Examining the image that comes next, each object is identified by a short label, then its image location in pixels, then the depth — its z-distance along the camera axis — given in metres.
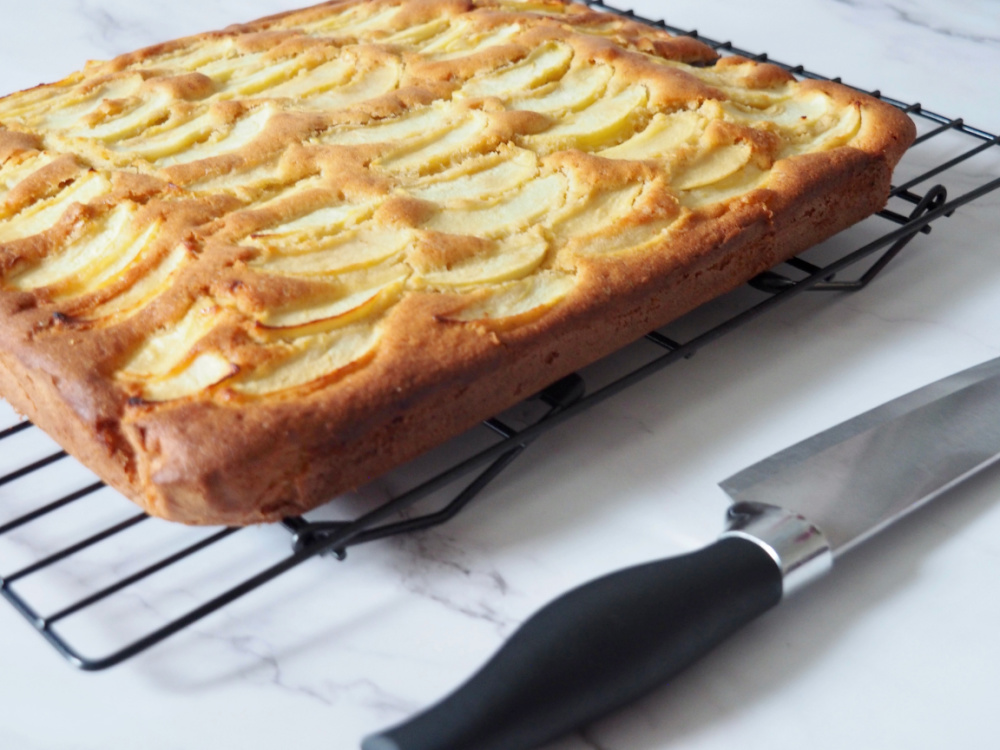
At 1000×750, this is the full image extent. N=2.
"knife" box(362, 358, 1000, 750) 0.52
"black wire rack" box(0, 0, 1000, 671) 0.56
